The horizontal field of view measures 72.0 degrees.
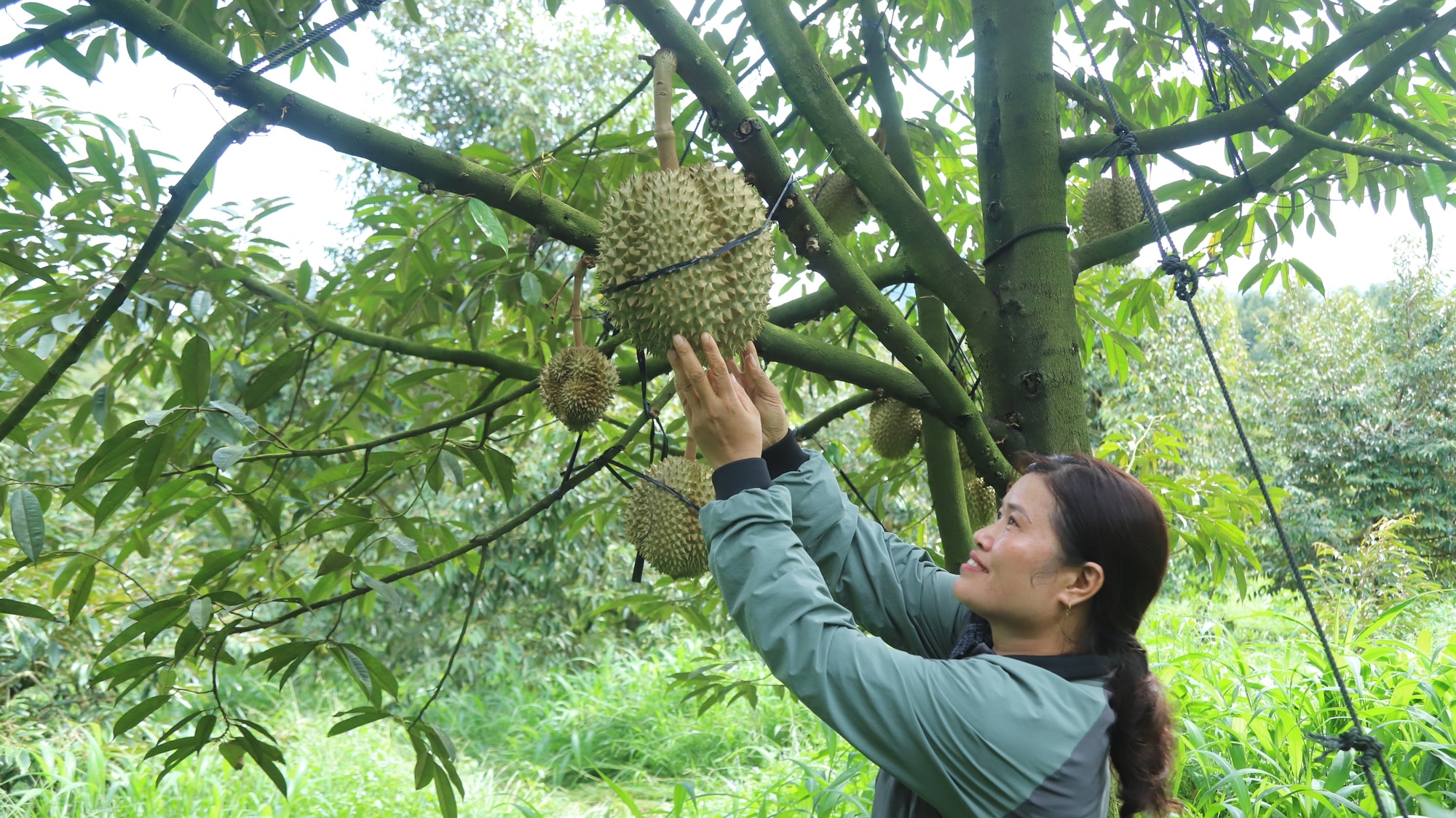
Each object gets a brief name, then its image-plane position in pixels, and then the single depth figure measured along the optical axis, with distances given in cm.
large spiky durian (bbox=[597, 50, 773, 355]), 105
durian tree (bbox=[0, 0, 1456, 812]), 127
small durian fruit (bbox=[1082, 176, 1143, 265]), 221
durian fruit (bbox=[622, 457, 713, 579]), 152
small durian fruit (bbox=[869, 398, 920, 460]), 214
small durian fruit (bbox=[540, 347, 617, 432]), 149
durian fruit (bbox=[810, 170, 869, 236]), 213
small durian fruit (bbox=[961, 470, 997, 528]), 213
